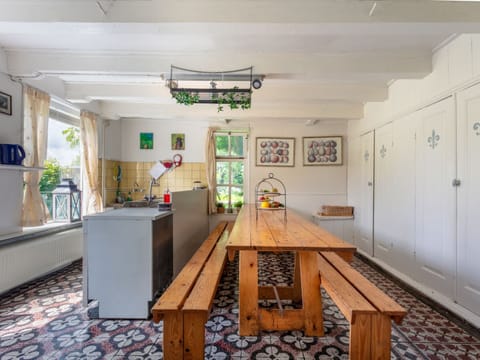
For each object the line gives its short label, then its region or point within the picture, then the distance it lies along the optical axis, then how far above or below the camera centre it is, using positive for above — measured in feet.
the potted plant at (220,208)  17.42 -1.87
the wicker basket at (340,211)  16.19 -1.91
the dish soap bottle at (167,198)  9.16 -0.63
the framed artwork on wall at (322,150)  17.22 +2.00
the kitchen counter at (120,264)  7.41 -2.40
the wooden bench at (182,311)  5.06 -2.54
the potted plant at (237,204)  17.63 -1.64
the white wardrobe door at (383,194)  11.82 -0.67
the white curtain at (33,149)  10.13 +1.24
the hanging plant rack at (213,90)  9.13 +3.24
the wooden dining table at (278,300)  6.44 -2.85
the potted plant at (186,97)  9.23 +2.98
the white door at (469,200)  7.28 -0.58
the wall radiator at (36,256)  8.62 -2.92
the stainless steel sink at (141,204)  10.12 -0.93
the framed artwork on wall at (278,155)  17.35 +1.75
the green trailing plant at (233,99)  9.36 +2.95
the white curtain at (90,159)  13.47 +1.10
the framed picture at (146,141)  17.49 +2.63
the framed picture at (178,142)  17.48 +2.56
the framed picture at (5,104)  9.14 +2.73
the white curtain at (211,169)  16.98 +0.73
